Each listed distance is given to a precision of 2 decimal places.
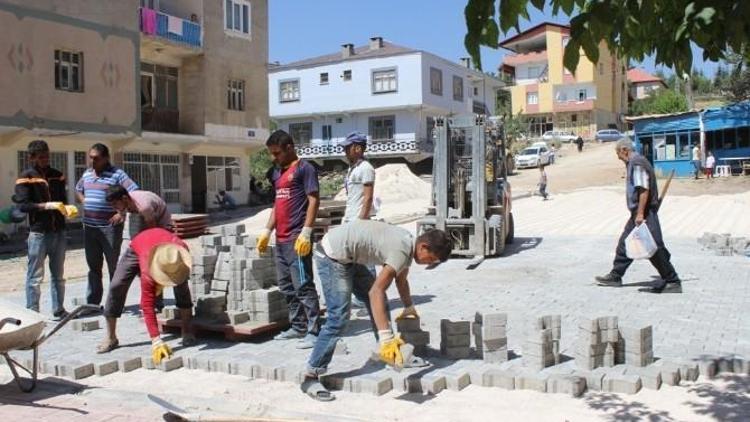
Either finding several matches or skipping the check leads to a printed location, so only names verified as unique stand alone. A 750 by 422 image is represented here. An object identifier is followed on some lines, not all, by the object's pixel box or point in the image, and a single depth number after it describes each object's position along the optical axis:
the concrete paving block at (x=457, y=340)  5.92
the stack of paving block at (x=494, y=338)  5.61
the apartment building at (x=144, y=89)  21.59
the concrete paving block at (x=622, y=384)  5.02
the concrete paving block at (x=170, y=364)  5.94
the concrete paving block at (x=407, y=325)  5.85
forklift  12.59
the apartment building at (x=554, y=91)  68.44
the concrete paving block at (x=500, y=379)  5.22
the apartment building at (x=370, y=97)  47.75
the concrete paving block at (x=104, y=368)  5.89
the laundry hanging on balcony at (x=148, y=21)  26.36
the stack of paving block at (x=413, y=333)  5.87
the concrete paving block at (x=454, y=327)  5.91
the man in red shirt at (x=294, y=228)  6.36
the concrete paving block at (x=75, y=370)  5.79
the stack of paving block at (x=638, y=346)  5.43
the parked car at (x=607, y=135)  61.09
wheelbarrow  5.02
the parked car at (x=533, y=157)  47.78
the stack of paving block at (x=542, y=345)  5.49
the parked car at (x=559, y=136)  62.08
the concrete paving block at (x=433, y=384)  5.14
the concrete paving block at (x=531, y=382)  5.12
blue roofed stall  36.94
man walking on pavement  8.74
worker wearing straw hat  6.09
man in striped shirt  7.62
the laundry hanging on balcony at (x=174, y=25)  27.49
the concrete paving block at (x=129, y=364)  5.99
